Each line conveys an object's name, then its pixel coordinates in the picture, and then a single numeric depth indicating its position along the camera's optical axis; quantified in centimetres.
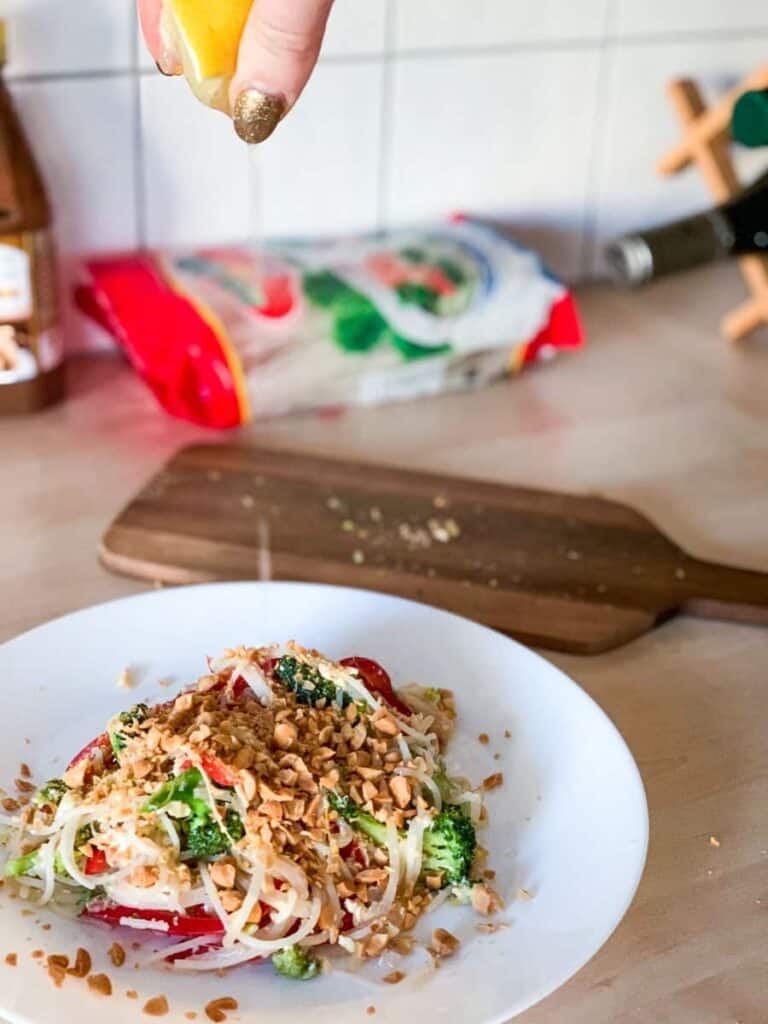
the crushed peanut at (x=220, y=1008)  62
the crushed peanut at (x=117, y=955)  66
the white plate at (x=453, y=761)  63
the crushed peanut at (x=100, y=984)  63
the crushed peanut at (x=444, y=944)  67
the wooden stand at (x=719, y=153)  148
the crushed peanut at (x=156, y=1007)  62
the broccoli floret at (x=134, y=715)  76
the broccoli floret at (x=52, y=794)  73
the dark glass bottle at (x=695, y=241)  126
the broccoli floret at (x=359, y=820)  72
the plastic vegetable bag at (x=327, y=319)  123
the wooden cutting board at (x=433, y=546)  100
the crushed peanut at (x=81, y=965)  64
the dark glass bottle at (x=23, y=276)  114
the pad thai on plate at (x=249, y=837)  68
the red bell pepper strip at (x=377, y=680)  80
